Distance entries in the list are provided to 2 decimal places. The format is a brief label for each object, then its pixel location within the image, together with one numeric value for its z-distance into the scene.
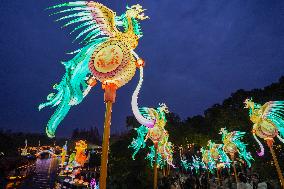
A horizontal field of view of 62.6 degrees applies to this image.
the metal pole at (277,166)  9.85
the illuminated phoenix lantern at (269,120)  10.71
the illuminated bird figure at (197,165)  32.47
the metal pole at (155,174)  9.52
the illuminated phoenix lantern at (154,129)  11.30
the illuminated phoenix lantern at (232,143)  18.59
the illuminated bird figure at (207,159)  25.86
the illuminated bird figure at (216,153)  24.10
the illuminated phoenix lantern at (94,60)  4.40
